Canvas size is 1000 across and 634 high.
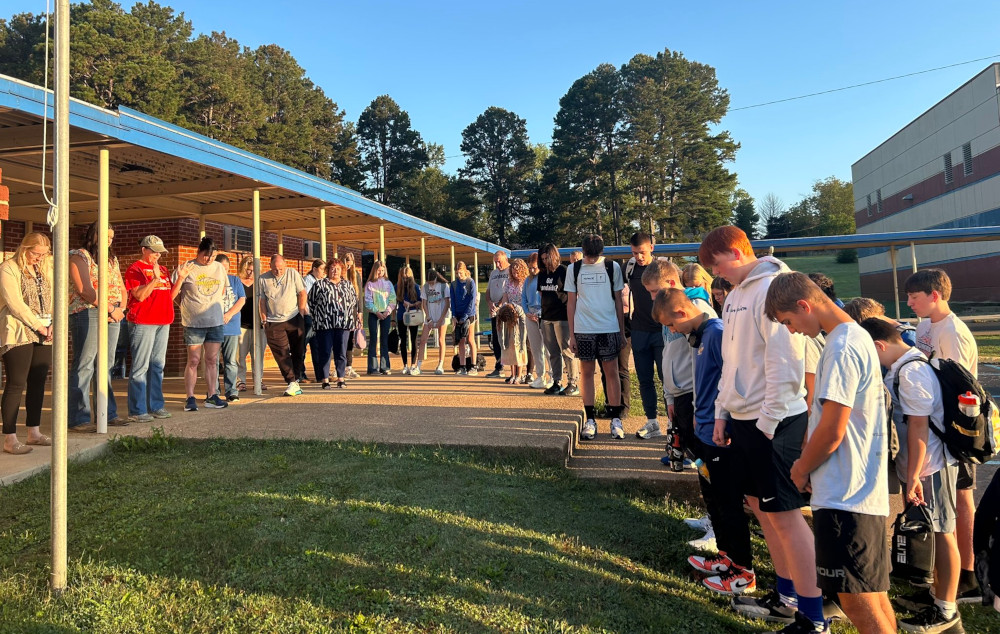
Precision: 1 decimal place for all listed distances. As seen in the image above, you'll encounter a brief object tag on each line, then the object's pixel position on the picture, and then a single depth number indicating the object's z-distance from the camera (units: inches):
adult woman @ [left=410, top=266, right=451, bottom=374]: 381.4
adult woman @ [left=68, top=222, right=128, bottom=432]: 215.9
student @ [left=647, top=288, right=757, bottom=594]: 129.0
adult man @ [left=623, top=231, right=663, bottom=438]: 226.8
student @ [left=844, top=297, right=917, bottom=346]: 134.0
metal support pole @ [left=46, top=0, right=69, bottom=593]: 106.8
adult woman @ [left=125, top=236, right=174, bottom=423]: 237.0
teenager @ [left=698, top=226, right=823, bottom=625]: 109.4
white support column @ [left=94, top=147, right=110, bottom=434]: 216.8
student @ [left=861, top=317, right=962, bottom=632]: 115.3
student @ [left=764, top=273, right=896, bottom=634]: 91.0
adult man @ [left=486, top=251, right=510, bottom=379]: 358.1
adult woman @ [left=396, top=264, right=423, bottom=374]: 397.1
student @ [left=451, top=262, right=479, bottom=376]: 371.9
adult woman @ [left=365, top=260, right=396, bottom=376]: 376.5
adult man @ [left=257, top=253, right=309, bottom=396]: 304.8
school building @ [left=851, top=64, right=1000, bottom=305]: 1138.0
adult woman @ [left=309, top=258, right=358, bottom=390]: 312.0
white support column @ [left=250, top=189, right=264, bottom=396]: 301.9
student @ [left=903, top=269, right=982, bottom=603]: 145.9
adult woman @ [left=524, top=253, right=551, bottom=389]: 317.1
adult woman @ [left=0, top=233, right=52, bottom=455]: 190.9
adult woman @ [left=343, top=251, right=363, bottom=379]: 366.5
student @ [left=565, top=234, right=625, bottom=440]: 229.0
